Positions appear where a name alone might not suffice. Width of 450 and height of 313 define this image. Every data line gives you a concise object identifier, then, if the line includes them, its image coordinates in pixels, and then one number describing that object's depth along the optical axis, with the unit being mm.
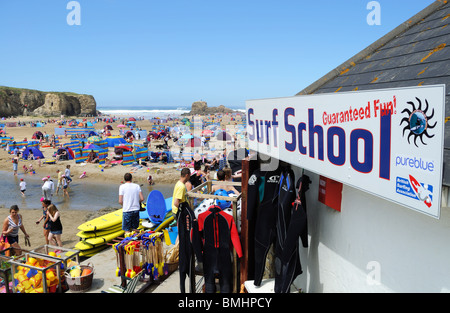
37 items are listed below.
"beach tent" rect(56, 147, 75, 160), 27559
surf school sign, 1877
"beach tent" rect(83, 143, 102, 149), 26600
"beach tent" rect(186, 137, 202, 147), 26891
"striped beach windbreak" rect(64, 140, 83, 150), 26591
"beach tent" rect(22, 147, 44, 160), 27016
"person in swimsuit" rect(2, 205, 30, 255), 7711
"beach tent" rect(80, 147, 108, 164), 25916
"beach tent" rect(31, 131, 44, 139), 37094
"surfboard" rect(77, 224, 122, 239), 8336
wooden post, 4711
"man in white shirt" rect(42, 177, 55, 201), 14969
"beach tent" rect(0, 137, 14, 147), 34362
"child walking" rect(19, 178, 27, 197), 17547
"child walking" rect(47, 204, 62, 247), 8203
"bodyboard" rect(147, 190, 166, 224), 8117
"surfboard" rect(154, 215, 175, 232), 8047
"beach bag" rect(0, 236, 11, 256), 7585
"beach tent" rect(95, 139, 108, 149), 27906
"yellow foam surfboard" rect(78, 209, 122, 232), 8359
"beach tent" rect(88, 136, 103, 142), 27927
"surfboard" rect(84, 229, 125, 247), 8125
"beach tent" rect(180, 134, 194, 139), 28688
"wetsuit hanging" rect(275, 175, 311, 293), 3611
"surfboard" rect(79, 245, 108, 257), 8188
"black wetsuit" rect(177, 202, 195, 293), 4934
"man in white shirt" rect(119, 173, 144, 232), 6938
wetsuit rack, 4914
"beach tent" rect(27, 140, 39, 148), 31044
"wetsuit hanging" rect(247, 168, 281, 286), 4250
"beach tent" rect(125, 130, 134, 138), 38944
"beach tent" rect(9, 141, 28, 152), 31703
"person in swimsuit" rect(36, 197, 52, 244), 8324
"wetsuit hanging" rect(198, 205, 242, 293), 4762
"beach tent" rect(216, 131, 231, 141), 24681
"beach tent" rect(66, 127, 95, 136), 42459
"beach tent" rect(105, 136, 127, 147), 29402
